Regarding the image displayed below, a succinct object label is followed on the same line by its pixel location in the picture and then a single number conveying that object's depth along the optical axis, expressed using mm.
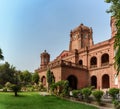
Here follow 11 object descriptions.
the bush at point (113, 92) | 9664
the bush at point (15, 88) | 11508
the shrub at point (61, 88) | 12247
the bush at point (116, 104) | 8712
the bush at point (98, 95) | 9969
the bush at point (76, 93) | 11394
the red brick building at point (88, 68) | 16050
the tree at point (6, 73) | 23550
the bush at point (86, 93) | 10690
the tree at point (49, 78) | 15826
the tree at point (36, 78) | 19495
